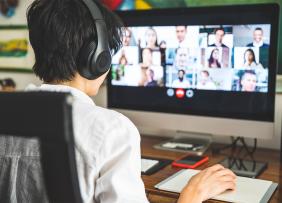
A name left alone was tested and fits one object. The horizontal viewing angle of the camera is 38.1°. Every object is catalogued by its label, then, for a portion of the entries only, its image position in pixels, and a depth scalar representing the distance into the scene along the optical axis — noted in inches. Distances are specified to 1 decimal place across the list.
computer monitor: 53.5
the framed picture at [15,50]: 83.6
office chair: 19.4
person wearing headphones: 28.4
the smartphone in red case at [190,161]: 53.2
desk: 44.0
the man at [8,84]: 85.7
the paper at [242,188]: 40.9
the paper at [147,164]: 52.2
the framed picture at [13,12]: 82.7
